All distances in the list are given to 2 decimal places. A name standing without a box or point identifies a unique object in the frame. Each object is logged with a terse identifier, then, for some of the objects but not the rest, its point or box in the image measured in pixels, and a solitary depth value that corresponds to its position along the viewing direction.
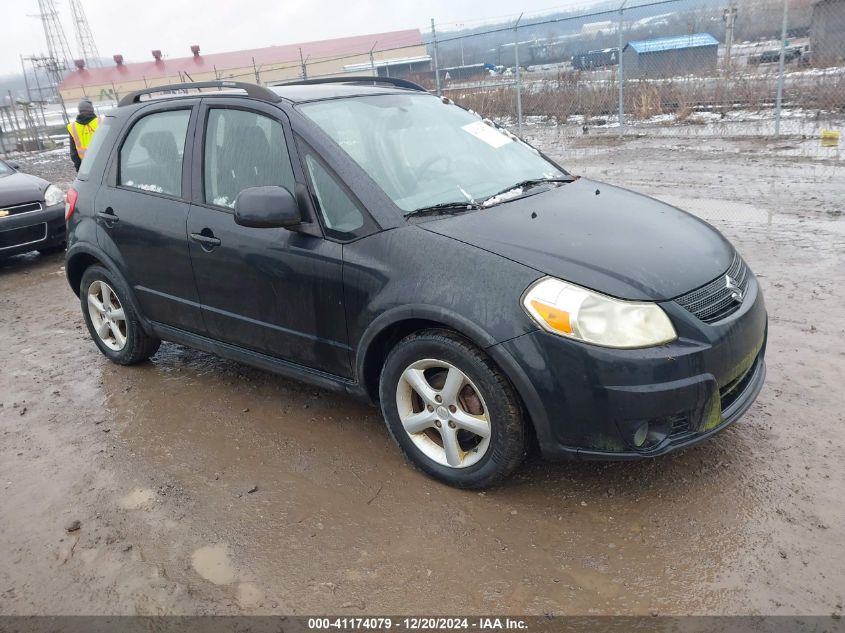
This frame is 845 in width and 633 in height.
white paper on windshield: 3.92
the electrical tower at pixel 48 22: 85.38
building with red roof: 45.25
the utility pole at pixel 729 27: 15.20
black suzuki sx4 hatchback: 2.62
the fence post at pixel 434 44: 16.14
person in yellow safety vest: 9.93
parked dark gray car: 7.80
